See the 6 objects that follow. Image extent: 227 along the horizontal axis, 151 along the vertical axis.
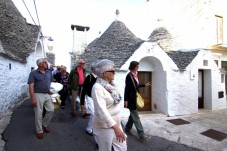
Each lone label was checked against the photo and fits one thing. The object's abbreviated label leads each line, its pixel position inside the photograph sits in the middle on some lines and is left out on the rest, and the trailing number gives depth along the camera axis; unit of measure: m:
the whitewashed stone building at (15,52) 7.23
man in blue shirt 4.54
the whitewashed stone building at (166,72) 9.16
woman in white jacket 2.49
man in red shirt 6.46
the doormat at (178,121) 7.80
